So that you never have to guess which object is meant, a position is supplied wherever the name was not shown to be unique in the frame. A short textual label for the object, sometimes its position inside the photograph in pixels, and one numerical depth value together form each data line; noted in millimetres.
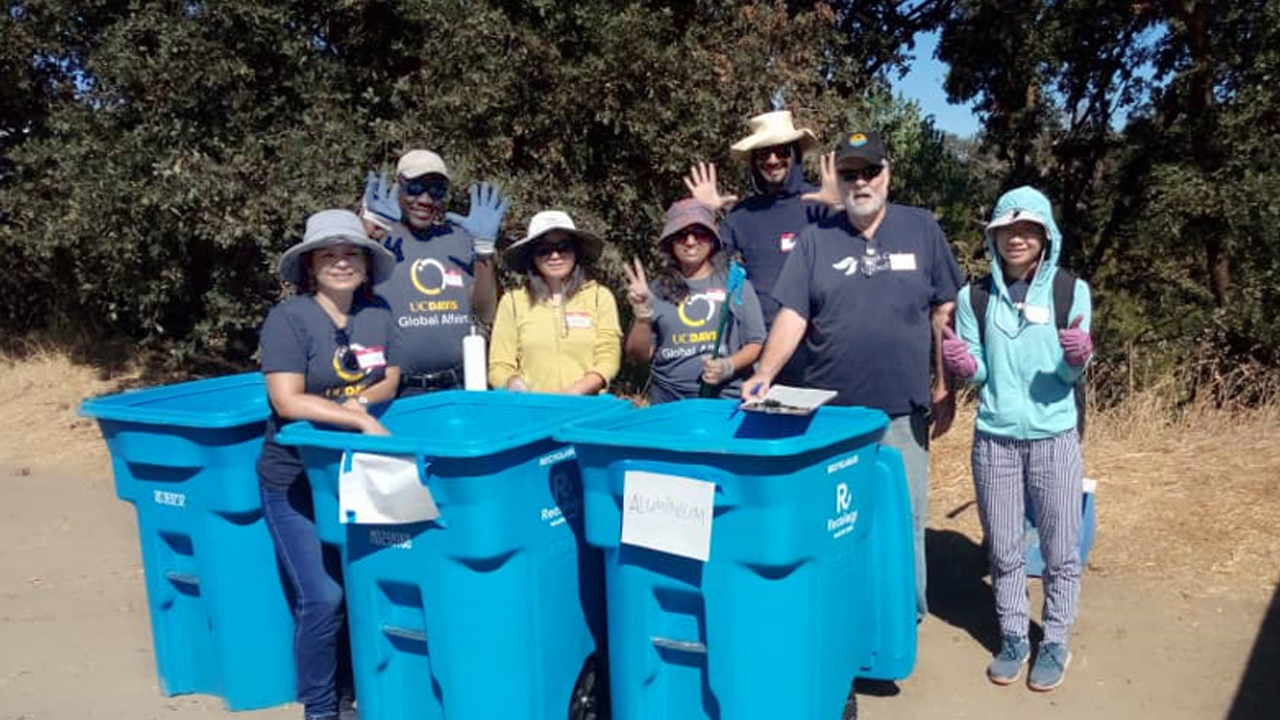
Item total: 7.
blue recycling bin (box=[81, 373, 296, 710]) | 3889
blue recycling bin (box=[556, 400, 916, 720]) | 3053
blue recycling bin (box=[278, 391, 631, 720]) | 3303
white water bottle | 4336
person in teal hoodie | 3895
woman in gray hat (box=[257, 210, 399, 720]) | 3674
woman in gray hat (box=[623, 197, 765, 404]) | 4355
